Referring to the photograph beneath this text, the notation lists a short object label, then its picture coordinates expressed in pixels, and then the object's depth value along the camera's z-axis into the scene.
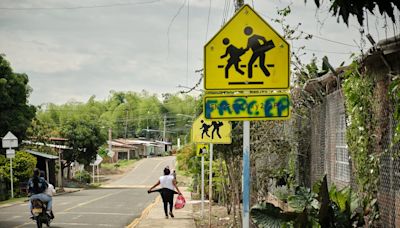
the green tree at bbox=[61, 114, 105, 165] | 45.91
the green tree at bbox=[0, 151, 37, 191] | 28.23
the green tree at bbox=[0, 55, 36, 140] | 31.09
